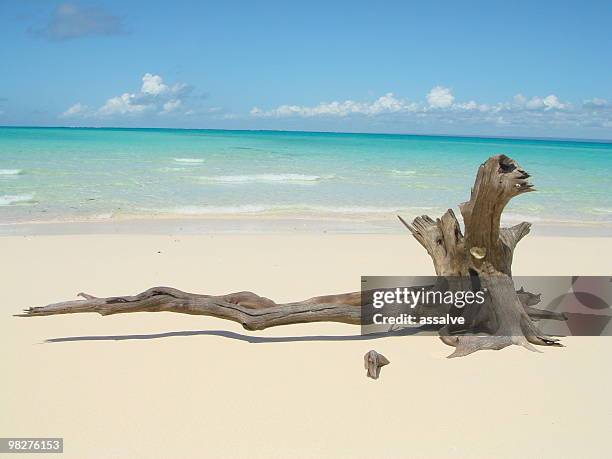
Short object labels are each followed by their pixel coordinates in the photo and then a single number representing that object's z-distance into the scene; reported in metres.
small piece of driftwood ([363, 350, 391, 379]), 4.27
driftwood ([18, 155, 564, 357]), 4.68
